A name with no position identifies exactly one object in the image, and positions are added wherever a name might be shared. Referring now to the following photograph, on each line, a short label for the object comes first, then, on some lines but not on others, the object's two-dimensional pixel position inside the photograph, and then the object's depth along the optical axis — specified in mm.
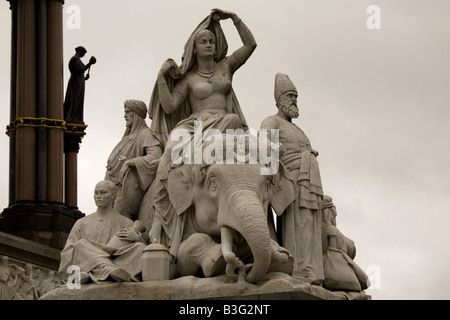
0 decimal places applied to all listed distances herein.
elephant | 17547
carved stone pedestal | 17484
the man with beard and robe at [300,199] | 18891
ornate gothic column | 41844
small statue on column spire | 44469
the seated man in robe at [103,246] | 18344
